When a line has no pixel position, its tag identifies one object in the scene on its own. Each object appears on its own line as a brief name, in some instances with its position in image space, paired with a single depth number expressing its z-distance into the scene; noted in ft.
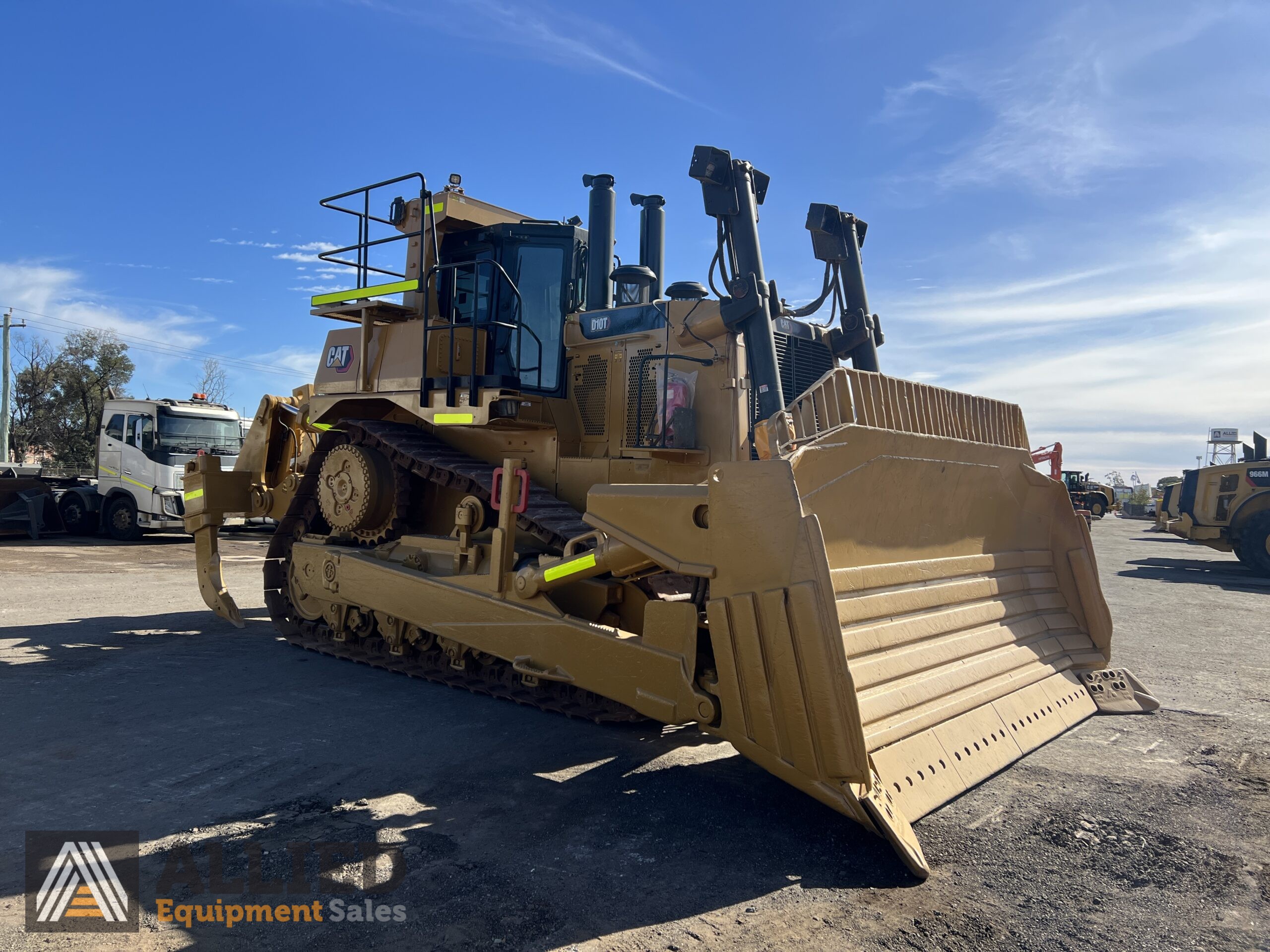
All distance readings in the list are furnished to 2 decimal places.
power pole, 96.68
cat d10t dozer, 11.64
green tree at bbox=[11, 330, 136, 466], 115.24
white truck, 57.21
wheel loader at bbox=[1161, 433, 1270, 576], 55.31
